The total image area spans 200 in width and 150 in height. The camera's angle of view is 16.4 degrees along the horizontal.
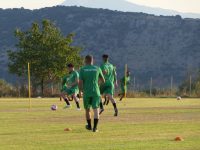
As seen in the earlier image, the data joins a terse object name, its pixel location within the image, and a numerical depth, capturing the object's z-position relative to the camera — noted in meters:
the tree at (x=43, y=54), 65.31
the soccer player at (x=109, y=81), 26.05
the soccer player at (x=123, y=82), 47.06
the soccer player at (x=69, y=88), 30.45
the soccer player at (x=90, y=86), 19.61
